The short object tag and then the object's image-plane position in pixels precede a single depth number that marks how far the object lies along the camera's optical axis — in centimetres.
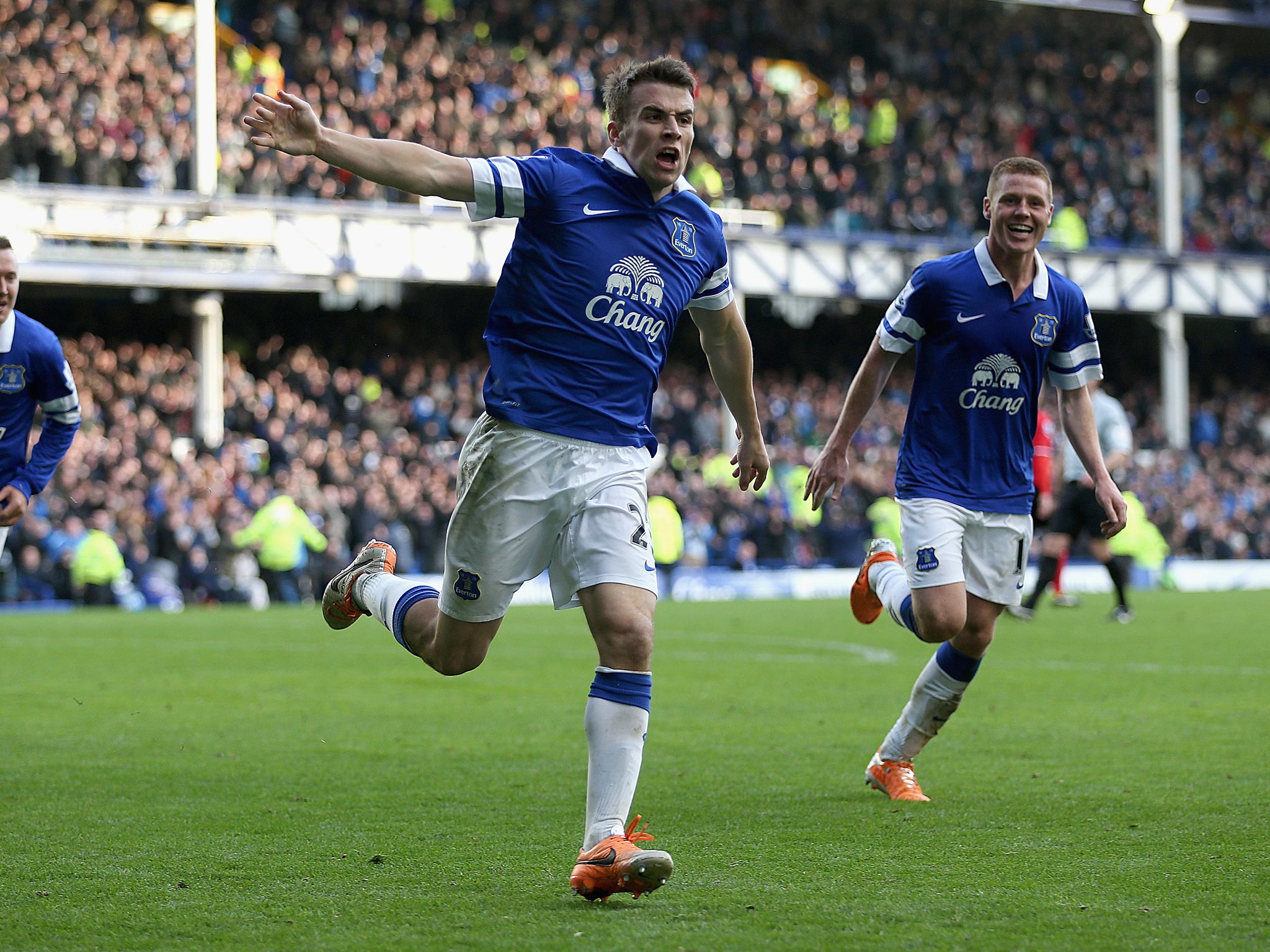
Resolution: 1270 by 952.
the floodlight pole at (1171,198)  3469
